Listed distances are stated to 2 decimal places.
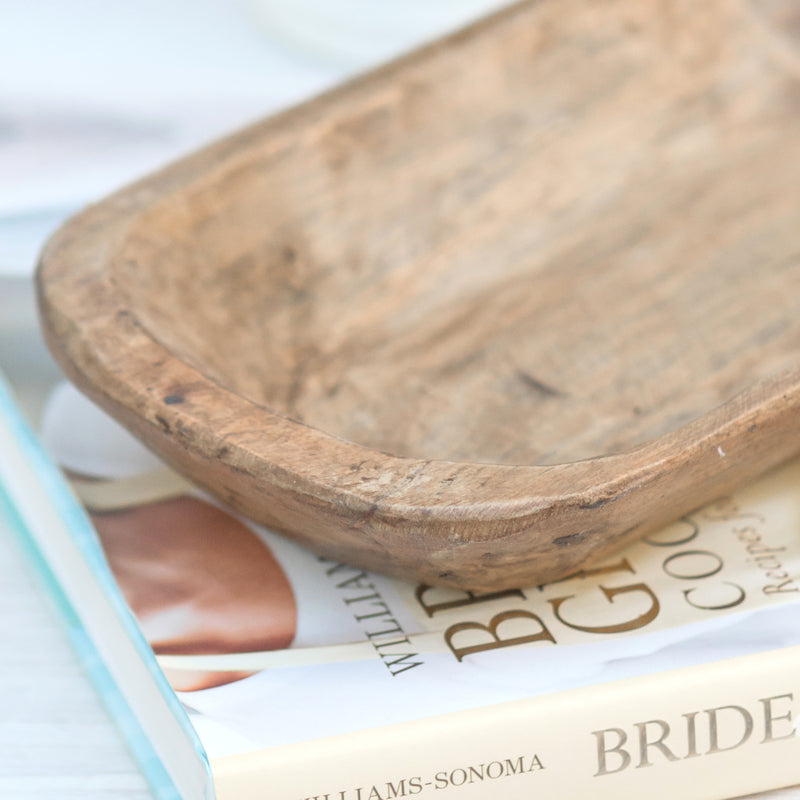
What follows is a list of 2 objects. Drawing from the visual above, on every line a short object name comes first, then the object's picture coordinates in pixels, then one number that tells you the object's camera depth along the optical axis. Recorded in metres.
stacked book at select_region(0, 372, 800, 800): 0.77
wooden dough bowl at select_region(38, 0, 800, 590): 0.77
